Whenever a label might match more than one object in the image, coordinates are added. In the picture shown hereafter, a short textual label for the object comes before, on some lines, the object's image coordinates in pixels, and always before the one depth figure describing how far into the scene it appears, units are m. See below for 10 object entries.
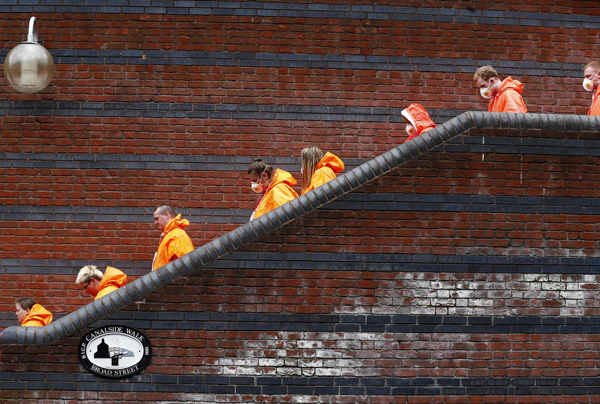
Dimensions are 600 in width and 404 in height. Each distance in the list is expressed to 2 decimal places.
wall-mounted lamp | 15.59
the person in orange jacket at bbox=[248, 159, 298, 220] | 14.14
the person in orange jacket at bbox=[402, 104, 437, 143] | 14.83
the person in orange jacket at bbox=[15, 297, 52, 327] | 14.69
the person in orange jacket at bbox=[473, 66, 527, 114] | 15.27
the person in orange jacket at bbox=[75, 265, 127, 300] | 14.32
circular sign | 12.83
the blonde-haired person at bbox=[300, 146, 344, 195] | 14.17
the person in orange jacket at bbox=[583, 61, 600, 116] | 15.45
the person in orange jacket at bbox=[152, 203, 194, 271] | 14.16
